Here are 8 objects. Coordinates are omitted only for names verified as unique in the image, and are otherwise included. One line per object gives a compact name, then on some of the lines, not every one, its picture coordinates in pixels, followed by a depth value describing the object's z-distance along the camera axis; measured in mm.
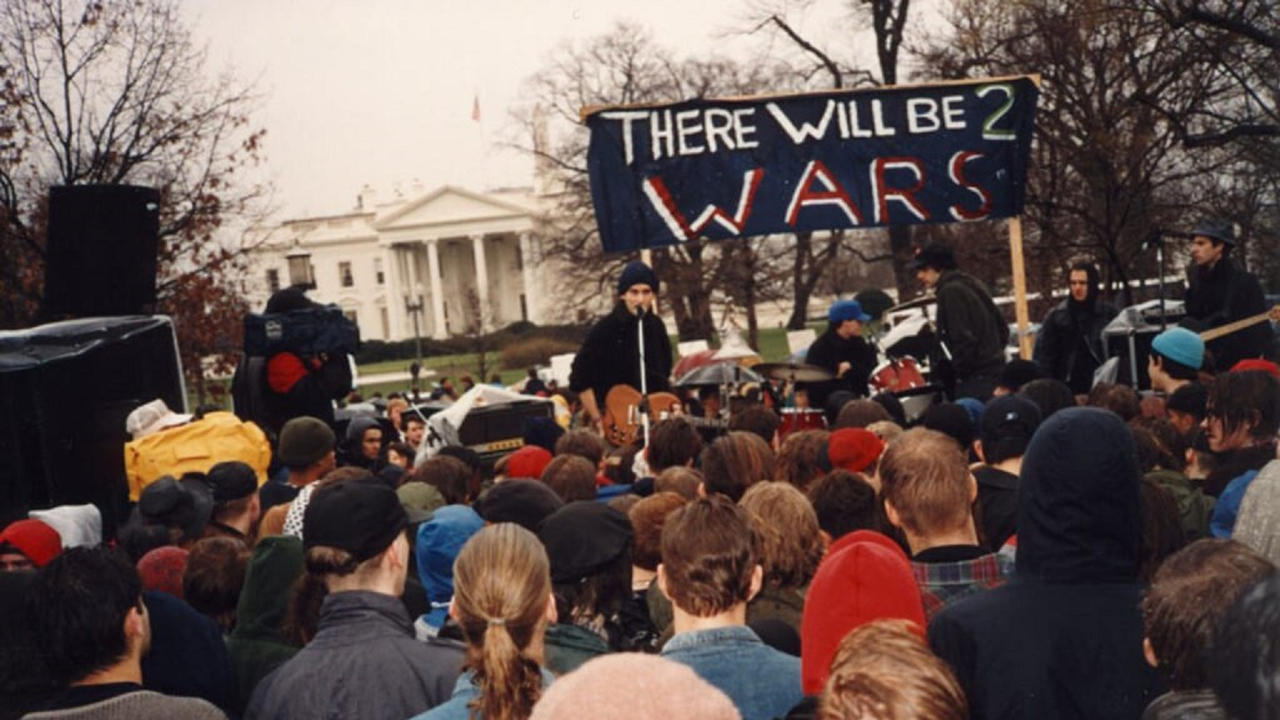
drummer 13102
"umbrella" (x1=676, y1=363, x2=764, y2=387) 12680
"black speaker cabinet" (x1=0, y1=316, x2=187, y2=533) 9133
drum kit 11109
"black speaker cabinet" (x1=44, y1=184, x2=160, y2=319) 12125
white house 107438
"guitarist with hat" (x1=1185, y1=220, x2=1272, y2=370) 10977
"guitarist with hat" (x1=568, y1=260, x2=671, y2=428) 11289
